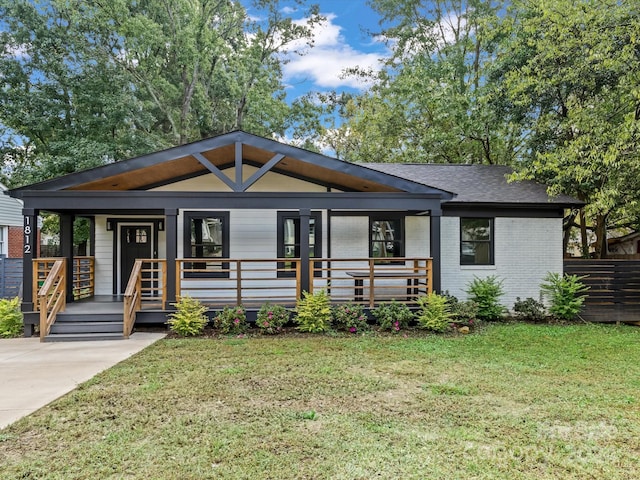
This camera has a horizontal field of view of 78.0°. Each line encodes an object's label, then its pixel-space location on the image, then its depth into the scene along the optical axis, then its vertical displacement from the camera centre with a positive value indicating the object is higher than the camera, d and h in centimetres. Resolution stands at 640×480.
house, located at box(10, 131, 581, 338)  871 +25
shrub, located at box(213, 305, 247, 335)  755 -139
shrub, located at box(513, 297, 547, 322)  916 -150
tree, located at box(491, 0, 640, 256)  862 +393
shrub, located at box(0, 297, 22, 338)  749 -138
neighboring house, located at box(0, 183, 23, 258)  1555 +91
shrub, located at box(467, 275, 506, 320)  895 -119
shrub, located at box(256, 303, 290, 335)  751 -136
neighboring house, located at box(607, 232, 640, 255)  1471 +6
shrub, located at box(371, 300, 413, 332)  770 -136
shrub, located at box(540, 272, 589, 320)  907 -114
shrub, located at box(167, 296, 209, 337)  734 -132
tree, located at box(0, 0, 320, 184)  1527 +775
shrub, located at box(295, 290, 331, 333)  757 -126
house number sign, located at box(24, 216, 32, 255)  747 +25
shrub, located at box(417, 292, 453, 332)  766 -131
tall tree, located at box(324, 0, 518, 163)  1445 +627
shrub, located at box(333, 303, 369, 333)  766 -138
